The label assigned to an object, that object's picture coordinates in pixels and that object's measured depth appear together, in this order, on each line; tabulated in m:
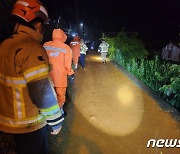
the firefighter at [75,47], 7.80
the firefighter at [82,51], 8.19
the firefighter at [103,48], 9.51
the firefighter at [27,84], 1.38
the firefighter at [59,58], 2.81
